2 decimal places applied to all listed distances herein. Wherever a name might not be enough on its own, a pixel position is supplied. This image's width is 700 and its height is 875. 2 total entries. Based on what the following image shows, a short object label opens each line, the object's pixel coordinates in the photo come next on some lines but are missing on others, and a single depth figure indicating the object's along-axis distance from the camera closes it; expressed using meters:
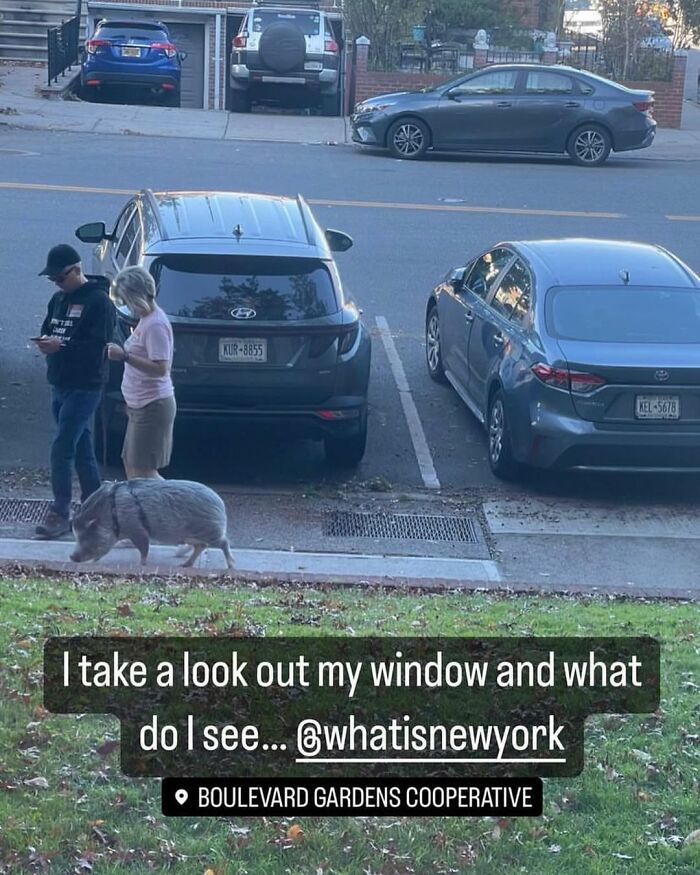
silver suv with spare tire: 27.86
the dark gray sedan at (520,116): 23.53
